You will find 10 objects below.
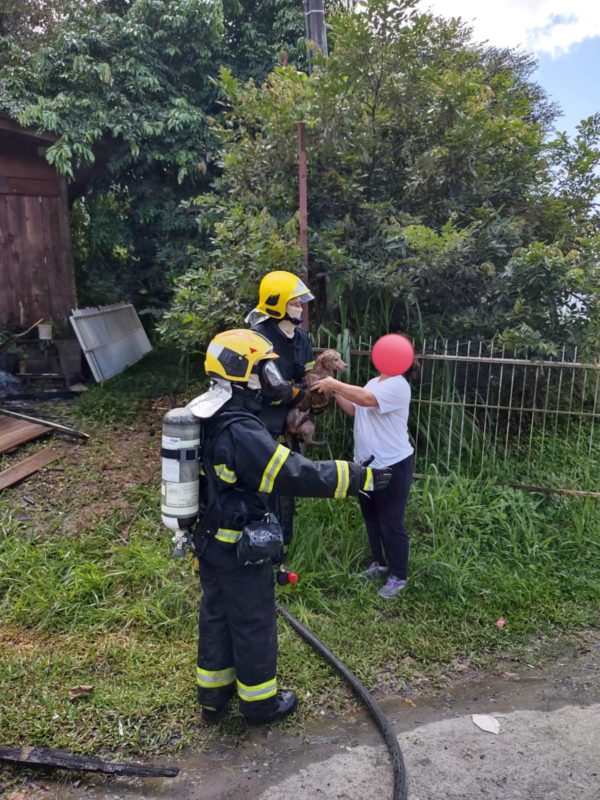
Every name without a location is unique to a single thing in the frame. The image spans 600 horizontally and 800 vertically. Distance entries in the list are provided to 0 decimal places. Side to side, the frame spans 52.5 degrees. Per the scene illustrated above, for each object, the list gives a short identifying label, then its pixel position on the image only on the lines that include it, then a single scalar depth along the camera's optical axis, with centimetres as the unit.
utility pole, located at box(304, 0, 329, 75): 540
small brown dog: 374
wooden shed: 773
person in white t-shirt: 348
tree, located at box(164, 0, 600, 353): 466
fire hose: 245
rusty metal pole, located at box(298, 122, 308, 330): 446
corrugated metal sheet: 775
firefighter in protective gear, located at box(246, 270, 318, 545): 358
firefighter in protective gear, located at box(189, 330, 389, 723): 250
